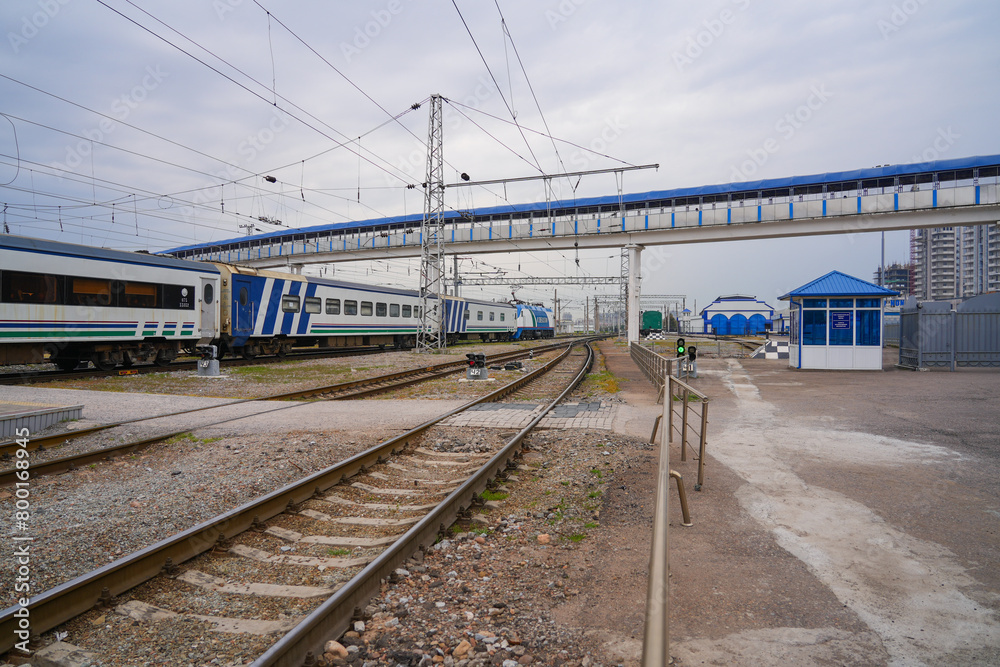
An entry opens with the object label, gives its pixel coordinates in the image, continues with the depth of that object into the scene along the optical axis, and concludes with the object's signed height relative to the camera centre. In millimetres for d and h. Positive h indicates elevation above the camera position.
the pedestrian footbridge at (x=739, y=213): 30141 +7156
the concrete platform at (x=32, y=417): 7727 -1382
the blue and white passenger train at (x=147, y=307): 13086 +617
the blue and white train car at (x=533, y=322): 52969 +686
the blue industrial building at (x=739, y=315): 74000 +2046
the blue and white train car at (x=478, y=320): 36250 +702
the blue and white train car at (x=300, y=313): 19328 +653
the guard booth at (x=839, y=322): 17859 +289
